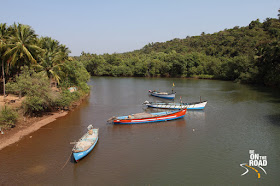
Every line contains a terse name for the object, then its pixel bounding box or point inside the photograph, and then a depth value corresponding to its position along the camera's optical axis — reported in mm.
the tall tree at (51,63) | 34281
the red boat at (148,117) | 27906
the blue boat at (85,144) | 18391
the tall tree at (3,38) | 28828
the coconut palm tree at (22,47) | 29250
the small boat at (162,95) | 46281
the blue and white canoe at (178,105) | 34962
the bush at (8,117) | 23453
